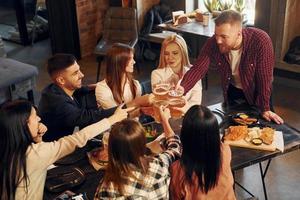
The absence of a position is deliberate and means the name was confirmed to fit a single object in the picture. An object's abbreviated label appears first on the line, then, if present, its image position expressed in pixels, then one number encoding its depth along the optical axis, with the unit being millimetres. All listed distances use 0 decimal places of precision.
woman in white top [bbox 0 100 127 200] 2189
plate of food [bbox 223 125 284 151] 2557
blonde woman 3242
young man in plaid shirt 2920
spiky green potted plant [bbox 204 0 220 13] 5490
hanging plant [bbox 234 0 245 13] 5344
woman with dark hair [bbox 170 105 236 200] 2121
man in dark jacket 2914
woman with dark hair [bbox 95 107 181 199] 2016
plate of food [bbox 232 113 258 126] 2801
